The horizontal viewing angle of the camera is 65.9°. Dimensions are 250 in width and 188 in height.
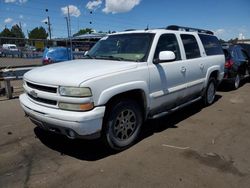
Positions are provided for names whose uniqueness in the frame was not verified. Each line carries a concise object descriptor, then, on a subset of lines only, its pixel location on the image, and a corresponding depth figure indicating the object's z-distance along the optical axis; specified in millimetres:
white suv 2593
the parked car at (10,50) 11927
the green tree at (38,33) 64905
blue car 9172
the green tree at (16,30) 55098
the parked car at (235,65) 6782
